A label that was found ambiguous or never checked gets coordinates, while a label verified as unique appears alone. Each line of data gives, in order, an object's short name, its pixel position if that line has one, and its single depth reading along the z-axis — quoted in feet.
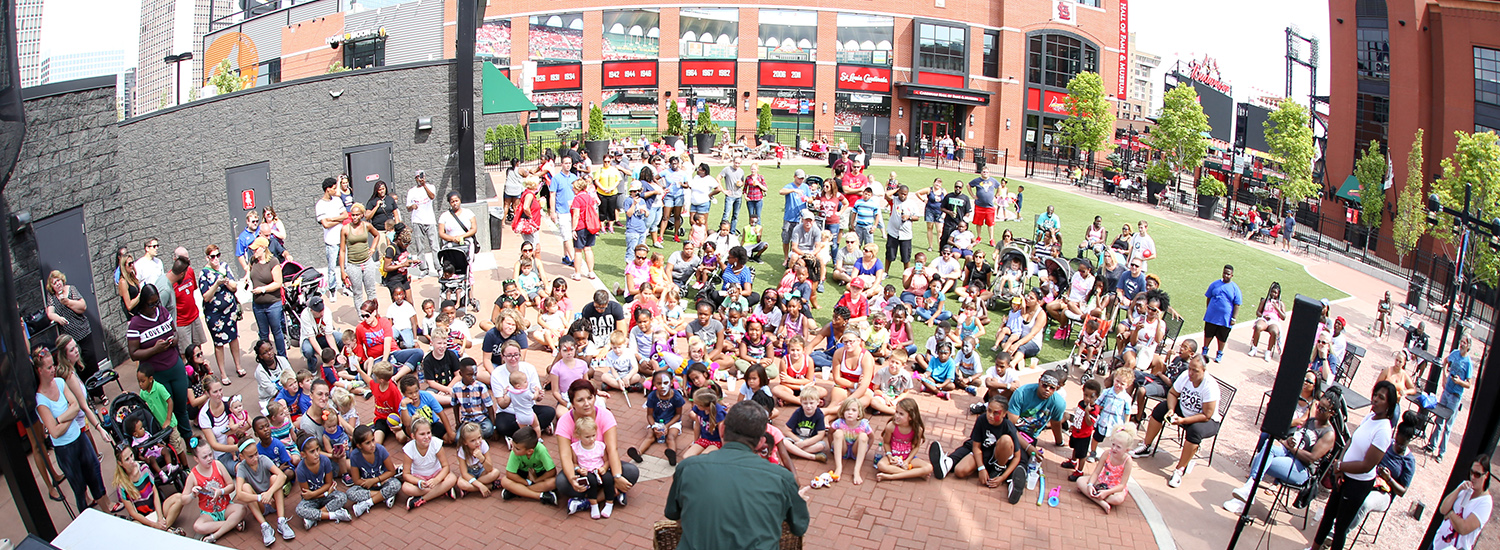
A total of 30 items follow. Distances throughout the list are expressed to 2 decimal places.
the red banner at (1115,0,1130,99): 161.89
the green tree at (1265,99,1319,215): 106.22
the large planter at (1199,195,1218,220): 97.55
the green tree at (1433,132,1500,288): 80.53
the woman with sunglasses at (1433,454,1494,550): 18.76
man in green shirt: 12.71
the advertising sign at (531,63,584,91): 155.12
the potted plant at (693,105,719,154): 114.62
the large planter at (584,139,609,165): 102.17
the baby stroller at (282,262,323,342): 34.35
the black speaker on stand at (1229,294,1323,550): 19.61
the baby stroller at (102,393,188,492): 23.16
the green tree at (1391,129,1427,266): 89.76
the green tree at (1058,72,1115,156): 135.09
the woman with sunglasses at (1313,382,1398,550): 21.86
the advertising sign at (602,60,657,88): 153.17
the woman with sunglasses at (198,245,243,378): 32.17
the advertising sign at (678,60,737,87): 151.64
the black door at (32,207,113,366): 29.13
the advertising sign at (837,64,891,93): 151.64
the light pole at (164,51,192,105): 54.24
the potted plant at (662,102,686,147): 127.95
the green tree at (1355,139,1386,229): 107.55
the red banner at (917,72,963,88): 151.64
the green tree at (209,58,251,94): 156.56
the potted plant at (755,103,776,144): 141.79
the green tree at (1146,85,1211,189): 117.80
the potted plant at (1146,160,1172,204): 104.27
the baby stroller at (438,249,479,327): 39.11
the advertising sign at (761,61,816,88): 151.23
